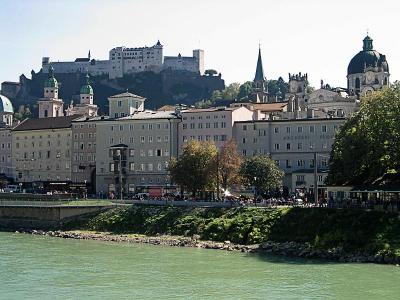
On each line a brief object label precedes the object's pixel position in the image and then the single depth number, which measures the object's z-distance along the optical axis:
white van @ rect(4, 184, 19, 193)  96.25
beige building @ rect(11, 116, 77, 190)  99.06
